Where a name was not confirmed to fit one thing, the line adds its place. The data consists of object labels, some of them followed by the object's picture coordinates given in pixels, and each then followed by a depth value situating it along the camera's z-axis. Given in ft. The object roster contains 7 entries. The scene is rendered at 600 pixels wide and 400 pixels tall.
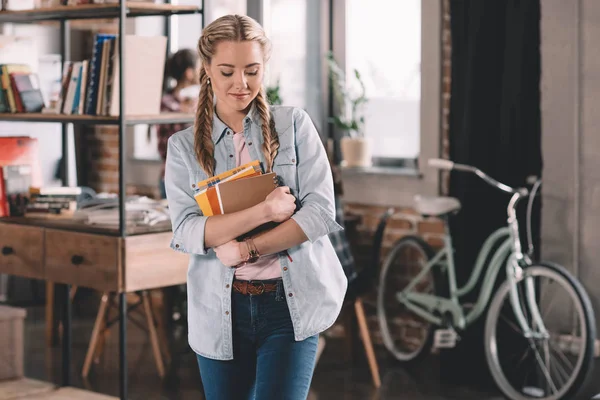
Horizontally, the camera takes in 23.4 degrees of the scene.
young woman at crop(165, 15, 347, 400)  9.97
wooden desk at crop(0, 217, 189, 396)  16.85
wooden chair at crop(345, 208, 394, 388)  21.61
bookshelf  16.77
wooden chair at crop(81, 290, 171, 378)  22.29
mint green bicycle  19.52
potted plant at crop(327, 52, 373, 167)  25.17
